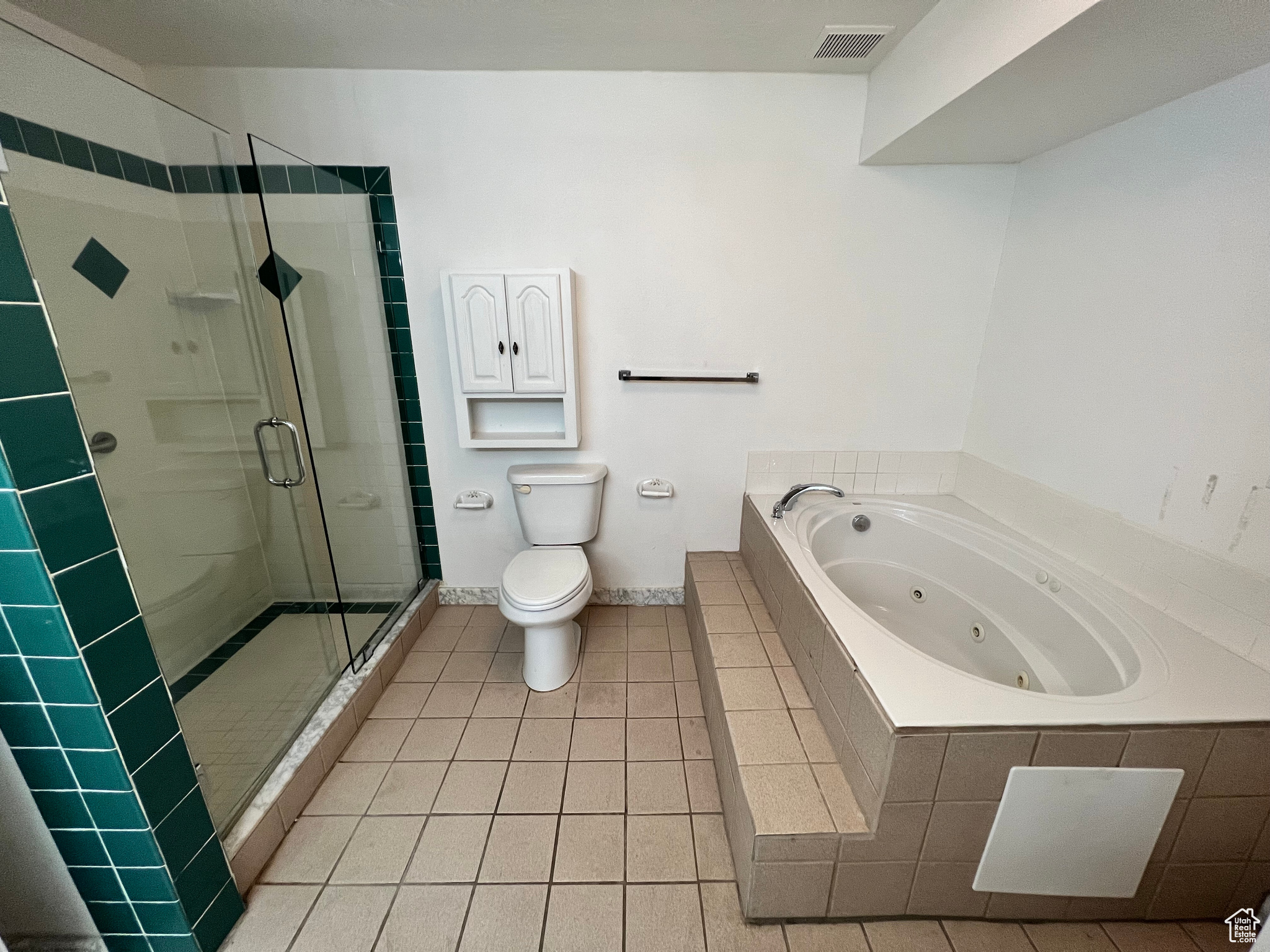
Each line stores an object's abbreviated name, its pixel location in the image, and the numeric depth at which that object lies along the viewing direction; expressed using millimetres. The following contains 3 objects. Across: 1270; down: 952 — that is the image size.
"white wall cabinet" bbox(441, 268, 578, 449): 1820
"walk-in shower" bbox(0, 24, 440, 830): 1104
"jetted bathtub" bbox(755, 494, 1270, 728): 1019
